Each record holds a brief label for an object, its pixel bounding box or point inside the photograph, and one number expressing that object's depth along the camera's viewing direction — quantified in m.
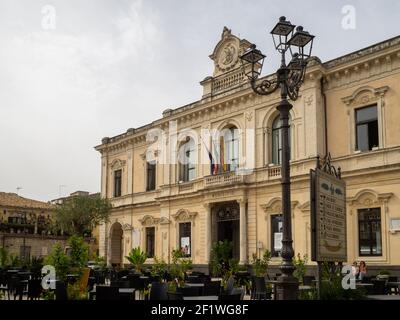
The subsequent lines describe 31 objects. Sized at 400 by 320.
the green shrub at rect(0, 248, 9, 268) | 23.95
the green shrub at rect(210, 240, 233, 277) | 22.86
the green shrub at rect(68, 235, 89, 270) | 14.49
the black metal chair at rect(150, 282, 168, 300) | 9.88
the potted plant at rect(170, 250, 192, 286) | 16.92
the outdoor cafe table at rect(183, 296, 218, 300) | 9.66
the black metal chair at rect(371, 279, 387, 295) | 12.62
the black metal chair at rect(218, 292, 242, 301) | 8.08
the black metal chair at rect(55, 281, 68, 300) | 9.79
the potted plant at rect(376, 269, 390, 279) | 16.79
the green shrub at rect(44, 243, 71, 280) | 13.42
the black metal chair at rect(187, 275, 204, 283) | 15.71
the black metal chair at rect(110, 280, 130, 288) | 13.29
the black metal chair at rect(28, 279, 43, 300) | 13.15
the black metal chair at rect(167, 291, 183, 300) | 9.51
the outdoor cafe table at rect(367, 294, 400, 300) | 9.90
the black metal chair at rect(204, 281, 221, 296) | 11.54
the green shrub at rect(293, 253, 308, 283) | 17.02
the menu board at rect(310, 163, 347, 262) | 9.56
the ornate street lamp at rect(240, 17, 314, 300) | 9.64
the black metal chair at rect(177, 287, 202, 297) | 11.21
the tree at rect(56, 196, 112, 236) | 30.97
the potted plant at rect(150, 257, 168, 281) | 18.69
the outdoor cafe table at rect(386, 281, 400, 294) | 15.07
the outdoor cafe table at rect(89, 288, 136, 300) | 10.94
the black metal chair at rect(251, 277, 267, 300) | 13.95
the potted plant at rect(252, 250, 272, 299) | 18.36
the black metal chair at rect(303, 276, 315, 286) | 15.46
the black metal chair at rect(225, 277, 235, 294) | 9.91
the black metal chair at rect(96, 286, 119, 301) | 10.10
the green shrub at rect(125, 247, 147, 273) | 22.19
